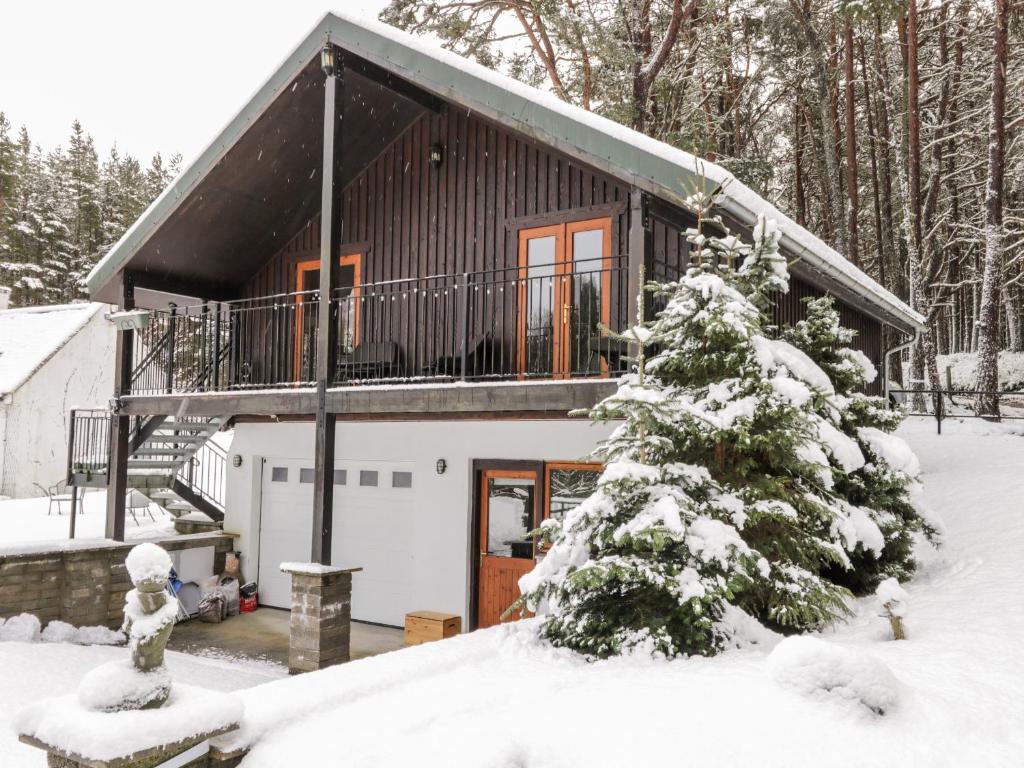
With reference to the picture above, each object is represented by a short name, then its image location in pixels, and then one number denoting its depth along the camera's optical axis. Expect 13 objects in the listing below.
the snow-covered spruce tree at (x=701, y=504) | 5.26
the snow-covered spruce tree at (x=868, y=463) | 7.43
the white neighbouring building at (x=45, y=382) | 19.94
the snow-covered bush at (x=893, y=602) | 5.44
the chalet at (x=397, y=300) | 7.96
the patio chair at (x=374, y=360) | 10.06
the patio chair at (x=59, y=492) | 17.91
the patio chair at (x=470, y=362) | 9.52
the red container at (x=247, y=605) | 11.69
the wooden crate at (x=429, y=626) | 8.77
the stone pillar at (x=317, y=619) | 7.25
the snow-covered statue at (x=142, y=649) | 3.94
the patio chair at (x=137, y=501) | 14.86
